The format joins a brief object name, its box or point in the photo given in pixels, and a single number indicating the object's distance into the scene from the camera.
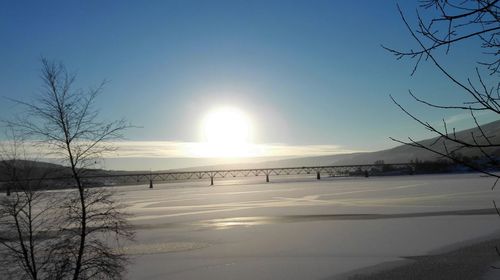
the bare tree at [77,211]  7.73
